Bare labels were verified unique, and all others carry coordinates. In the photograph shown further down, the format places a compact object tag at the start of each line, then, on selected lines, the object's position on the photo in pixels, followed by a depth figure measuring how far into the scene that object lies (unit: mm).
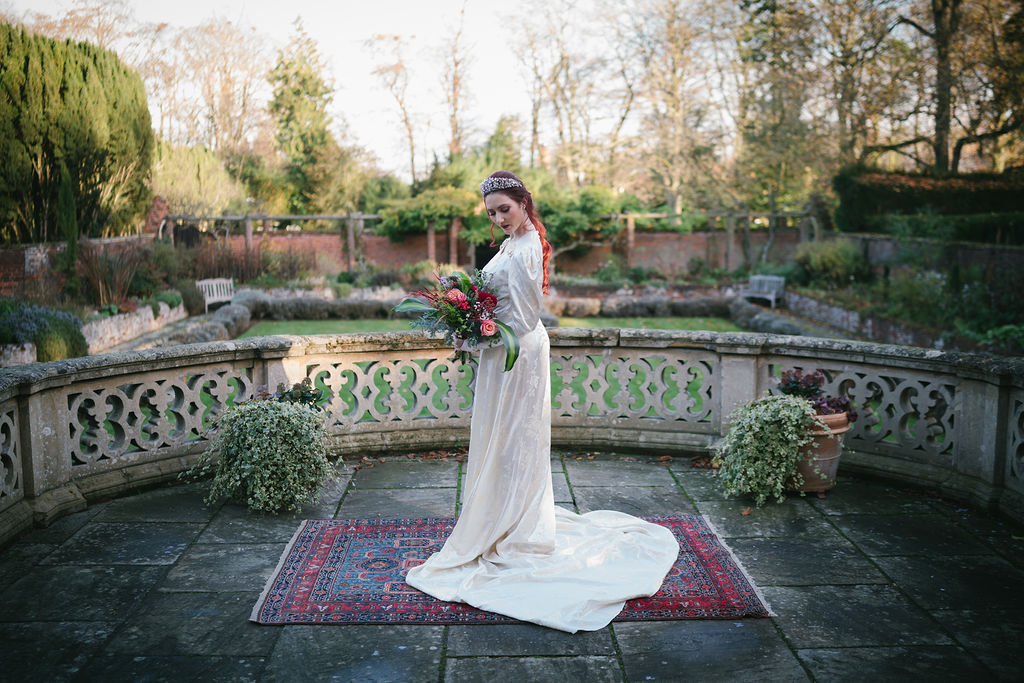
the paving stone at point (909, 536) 4383
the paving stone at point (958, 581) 3768
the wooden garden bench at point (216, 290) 19297
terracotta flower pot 5105
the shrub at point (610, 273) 22964
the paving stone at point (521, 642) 3328
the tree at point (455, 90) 31312
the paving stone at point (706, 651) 3150
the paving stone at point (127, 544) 4195
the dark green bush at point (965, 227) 16750
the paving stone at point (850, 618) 3422
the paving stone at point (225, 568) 3932
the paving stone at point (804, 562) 4039
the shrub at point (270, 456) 4871
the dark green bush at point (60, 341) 10211
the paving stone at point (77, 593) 3594
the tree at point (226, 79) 29812
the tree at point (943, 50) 20641
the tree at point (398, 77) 32719
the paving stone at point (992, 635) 3213
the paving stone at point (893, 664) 3127
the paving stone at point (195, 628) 3326
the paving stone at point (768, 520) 4652
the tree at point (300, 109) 31297
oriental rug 3629
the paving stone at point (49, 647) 3115
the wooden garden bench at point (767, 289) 20109
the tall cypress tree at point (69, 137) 12188
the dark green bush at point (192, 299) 18766
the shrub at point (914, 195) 20359
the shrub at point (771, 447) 5035
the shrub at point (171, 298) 17109
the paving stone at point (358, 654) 3146
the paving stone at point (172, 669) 3100
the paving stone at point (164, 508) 4789
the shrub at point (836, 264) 19281
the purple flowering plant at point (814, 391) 5250
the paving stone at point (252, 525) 4535
